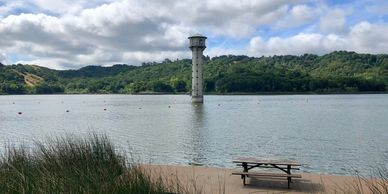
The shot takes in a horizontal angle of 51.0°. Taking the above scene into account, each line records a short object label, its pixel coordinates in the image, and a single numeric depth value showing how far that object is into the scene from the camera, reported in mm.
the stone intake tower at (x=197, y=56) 88375
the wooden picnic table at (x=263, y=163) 10148
